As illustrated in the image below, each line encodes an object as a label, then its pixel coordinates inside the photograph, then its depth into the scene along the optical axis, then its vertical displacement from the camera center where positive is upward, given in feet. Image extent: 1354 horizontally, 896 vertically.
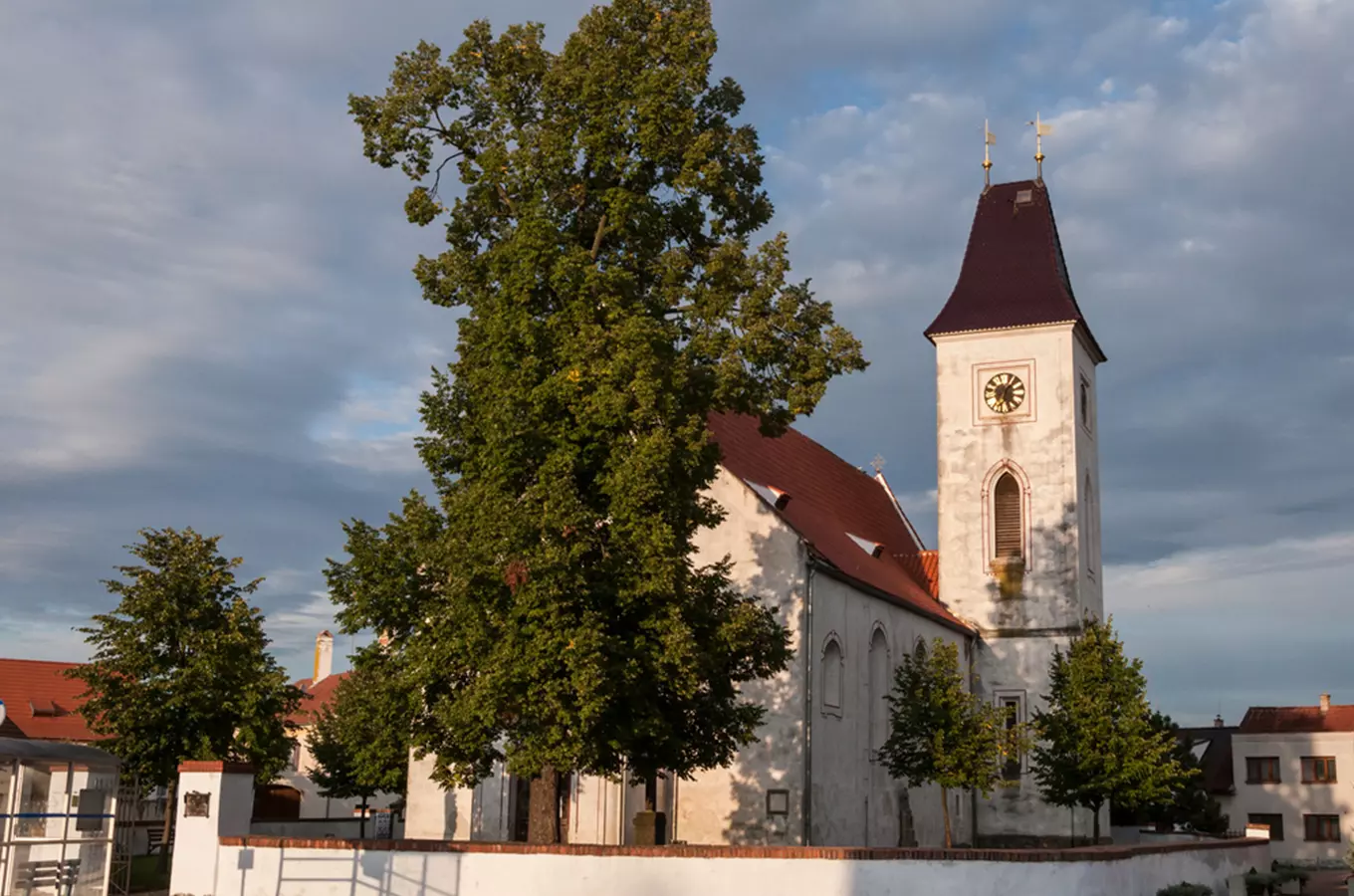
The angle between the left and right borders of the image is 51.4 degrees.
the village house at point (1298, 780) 181.78 -1.88
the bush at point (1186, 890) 69.92 -6.29
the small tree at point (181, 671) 95.91 +4.42
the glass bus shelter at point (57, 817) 63.67 -3.92
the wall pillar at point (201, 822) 62.44 -3.76
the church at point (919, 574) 95.25 +14.34
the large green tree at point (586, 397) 66.03 +17.25
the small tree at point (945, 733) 97.04 +1.59
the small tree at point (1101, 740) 107.04 +1.60
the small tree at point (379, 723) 70.59 +0.94
